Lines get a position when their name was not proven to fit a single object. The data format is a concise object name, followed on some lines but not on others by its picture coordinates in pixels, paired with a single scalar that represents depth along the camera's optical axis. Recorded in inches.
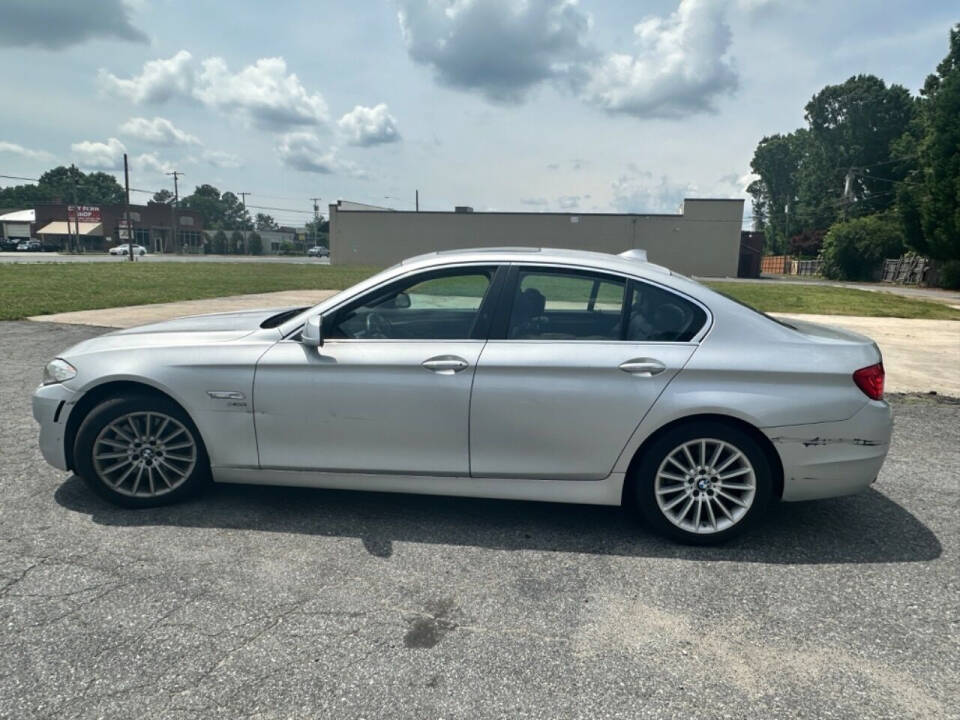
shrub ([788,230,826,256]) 2677.2
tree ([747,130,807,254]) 3612.2
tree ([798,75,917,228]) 2501.2
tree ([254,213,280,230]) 5826.8
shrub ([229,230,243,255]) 3452.3
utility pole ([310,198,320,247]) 4635.3
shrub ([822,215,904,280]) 1787.6
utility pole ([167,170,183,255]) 3390.7
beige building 1857.8
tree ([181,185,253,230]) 5536.4
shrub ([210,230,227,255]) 3383.1
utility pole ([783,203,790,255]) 3236.0
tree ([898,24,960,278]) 1277.1
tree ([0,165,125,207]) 4692.4
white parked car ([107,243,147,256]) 2555.1
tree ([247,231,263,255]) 3405.5
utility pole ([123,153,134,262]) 2148.6
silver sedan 134.3
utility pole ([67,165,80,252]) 3019.2
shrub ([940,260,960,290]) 1338.6
